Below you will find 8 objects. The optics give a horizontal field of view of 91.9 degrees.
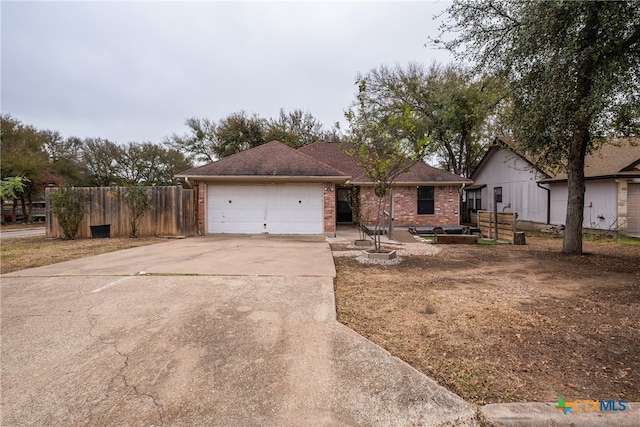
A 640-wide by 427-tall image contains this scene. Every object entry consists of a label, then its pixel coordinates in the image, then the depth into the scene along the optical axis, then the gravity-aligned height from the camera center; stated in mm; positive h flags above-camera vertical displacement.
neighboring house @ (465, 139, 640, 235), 12477 +828
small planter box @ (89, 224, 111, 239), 11297 -879
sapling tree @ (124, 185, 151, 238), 11484 +194
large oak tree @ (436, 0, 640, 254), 5586 +2819
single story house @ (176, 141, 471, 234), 12008 +473
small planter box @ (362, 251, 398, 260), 7164 -1122
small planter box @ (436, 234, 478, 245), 10852 -1174
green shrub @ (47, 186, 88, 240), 10969 -23
